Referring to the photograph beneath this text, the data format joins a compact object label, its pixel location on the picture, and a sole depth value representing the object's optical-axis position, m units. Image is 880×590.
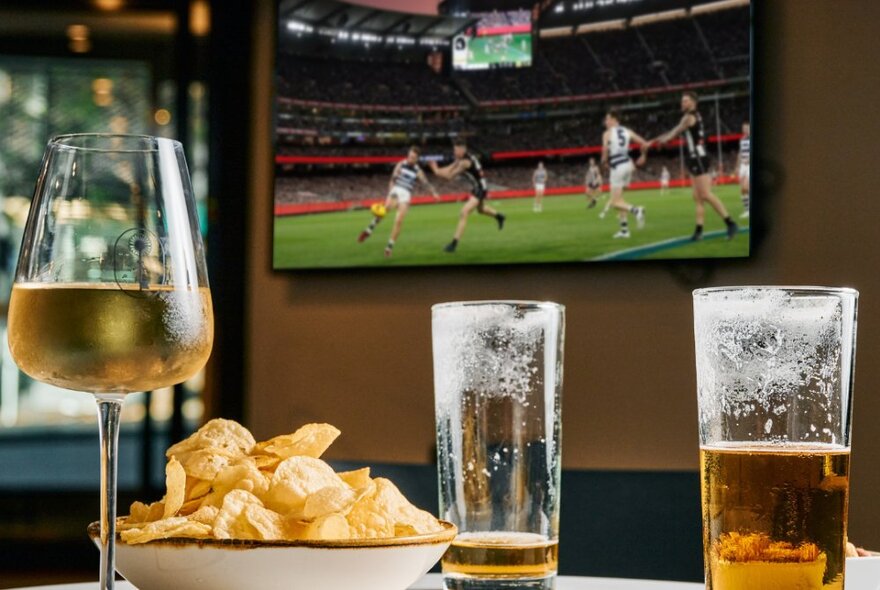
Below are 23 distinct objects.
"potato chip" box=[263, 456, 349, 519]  0.85
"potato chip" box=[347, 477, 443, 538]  0.84
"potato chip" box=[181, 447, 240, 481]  0.87
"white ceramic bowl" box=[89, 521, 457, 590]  0.79
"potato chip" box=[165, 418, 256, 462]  0.92
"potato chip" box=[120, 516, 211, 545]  0.79
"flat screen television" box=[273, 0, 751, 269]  2.99
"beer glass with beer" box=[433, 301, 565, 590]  0.81
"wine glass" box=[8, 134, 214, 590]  0.73
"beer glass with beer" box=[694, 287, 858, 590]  0.71
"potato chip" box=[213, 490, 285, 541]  0.80
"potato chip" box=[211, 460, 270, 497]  0.85
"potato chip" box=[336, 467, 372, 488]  0.92
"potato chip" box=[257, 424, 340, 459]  0.93
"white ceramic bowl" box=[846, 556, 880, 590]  0.88
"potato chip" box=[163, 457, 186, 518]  0.83
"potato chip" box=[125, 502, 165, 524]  0.86
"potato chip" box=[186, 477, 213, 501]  0.89
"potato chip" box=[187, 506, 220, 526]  0.83
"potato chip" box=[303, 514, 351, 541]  0.80
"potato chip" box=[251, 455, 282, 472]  0.92
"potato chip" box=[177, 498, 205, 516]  0.89
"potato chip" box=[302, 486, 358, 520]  0.81
